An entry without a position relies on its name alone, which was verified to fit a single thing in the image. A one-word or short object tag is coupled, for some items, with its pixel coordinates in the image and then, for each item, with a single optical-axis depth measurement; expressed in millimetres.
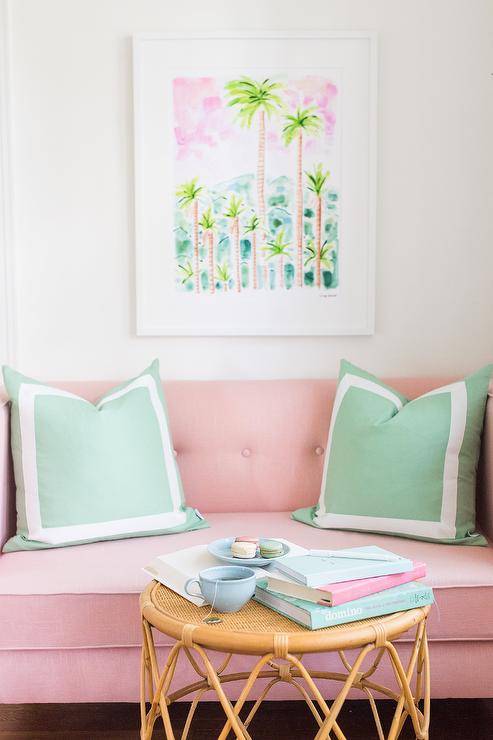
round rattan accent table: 1200
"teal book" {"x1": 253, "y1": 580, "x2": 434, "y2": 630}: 1250
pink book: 1268
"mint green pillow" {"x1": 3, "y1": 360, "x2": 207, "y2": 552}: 1923
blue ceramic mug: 1276
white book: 1379
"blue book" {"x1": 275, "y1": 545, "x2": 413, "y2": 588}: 1293
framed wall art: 2457
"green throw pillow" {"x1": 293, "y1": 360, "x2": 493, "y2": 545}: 1957
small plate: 1400
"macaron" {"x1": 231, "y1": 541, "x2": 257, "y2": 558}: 1411
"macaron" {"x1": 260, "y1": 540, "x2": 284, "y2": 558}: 1421
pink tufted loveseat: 1654
